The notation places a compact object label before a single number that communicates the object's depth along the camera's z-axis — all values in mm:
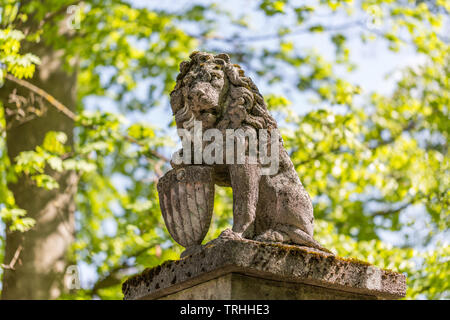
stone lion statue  3744
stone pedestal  3281
